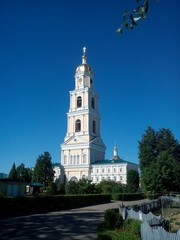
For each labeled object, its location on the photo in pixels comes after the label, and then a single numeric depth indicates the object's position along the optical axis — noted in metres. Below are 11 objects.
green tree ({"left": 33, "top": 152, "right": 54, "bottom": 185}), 52.38
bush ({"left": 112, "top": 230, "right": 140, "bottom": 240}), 8.09
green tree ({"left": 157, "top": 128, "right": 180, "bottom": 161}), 38.64
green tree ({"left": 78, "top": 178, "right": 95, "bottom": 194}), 35.67
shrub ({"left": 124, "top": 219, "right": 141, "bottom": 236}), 9.18
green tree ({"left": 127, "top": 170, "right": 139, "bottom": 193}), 47.72
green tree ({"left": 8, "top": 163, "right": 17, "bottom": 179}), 62.06
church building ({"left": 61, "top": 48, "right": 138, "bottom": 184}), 55.26
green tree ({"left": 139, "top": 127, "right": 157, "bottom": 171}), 37.53
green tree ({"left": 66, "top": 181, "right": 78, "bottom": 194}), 36.51
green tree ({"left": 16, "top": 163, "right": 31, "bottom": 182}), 61.23
